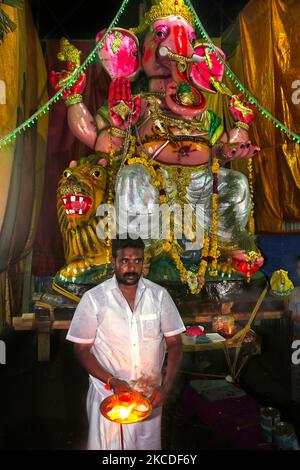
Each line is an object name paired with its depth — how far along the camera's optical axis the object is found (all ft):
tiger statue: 6.88
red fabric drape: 6.81
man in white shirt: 4.91
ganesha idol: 7.02
